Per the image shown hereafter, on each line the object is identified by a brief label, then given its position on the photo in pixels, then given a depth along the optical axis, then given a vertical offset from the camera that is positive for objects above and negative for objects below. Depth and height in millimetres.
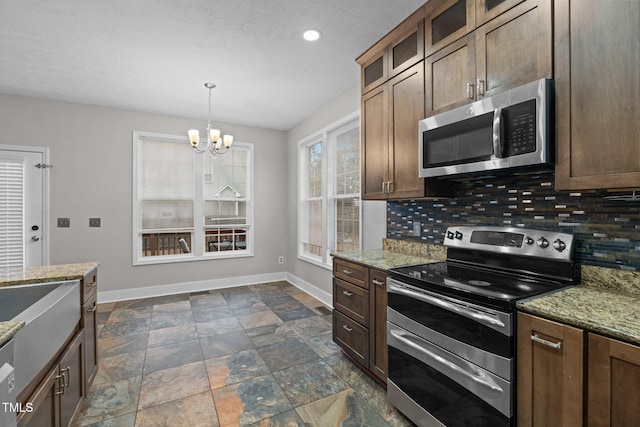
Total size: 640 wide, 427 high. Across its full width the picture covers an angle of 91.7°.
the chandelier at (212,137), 3546 +881
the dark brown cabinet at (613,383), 1002 -578
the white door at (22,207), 3758 +80
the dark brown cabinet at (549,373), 1131 -626
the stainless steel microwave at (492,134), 1446 +426
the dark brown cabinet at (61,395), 1273 -863
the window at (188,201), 4578 +184
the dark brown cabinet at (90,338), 1996 -862
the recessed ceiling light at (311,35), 2500 +1453
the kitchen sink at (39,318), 1220 -519
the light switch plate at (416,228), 2652 -137
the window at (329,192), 3693 +282
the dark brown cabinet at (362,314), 2156 -782
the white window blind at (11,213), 3748 +6
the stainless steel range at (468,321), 1364 -548
